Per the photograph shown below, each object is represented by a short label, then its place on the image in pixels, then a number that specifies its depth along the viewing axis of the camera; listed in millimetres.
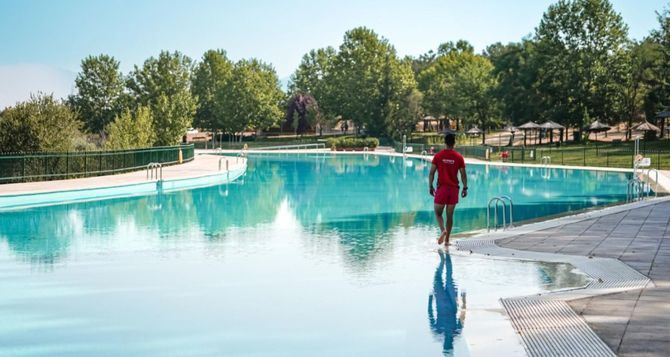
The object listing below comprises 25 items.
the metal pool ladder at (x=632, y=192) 25641
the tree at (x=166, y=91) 59875
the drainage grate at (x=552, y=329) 7594
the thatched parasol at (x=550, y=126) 66138
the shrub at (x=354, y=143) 83825
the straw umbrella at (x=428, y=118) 109750
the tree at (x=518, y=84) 76438
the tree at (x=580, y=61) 72000
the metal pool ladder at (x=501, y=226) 17188
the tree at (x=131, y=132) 46625
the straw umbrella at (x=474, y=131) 75688
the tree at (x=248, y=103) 100062
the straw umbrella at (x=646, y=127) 57909
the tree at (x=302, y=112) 113500
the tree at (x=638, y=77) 74250
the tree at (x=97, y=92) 96062
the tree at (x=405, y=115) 91438
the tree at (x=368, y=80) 93188
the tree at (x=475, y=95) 86750
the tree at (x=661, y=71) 64250
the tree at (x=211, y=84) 103375
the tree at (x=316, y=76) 110000
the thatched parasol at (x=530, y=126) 66812
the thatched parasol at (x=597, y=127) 65688
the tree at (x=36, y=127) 35594
